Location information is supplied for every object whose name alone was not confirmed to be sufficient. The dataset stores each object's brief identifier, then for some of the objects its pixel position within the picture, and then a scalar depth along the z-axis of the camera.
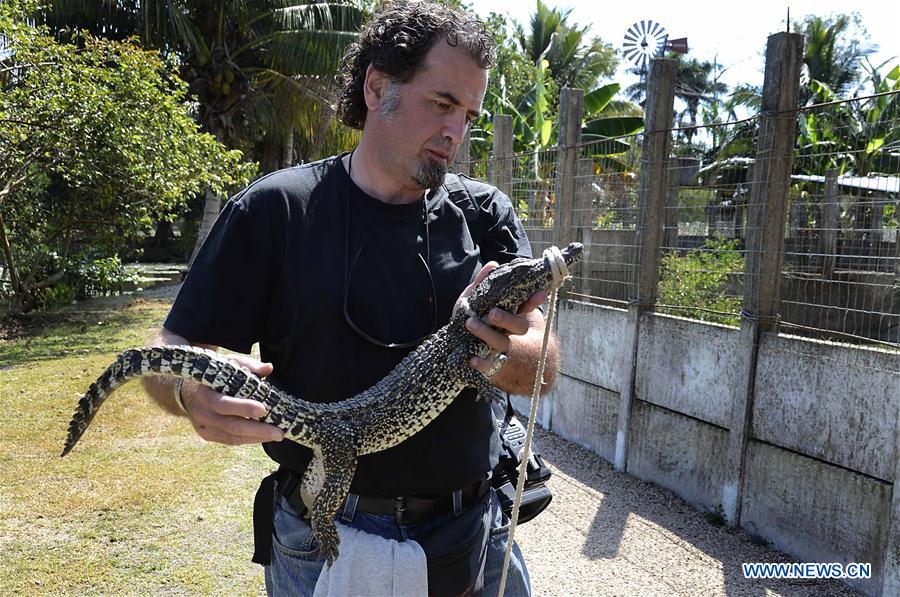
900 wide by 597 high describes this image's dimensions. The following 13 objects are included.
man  2.25
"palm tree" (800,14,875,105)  38.66
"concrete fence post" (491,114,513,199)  9.38
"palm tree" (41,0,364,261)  18.27
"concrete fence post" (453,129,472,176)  10.34
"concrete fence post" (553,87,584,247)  7.99
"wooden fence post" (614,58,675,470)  6.57
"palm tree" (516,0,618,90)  42.31
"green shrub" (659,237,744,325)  6.23
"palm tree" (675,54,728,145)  60.28
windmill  23.03
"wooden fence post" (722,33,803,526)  5.32
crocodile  2.11
